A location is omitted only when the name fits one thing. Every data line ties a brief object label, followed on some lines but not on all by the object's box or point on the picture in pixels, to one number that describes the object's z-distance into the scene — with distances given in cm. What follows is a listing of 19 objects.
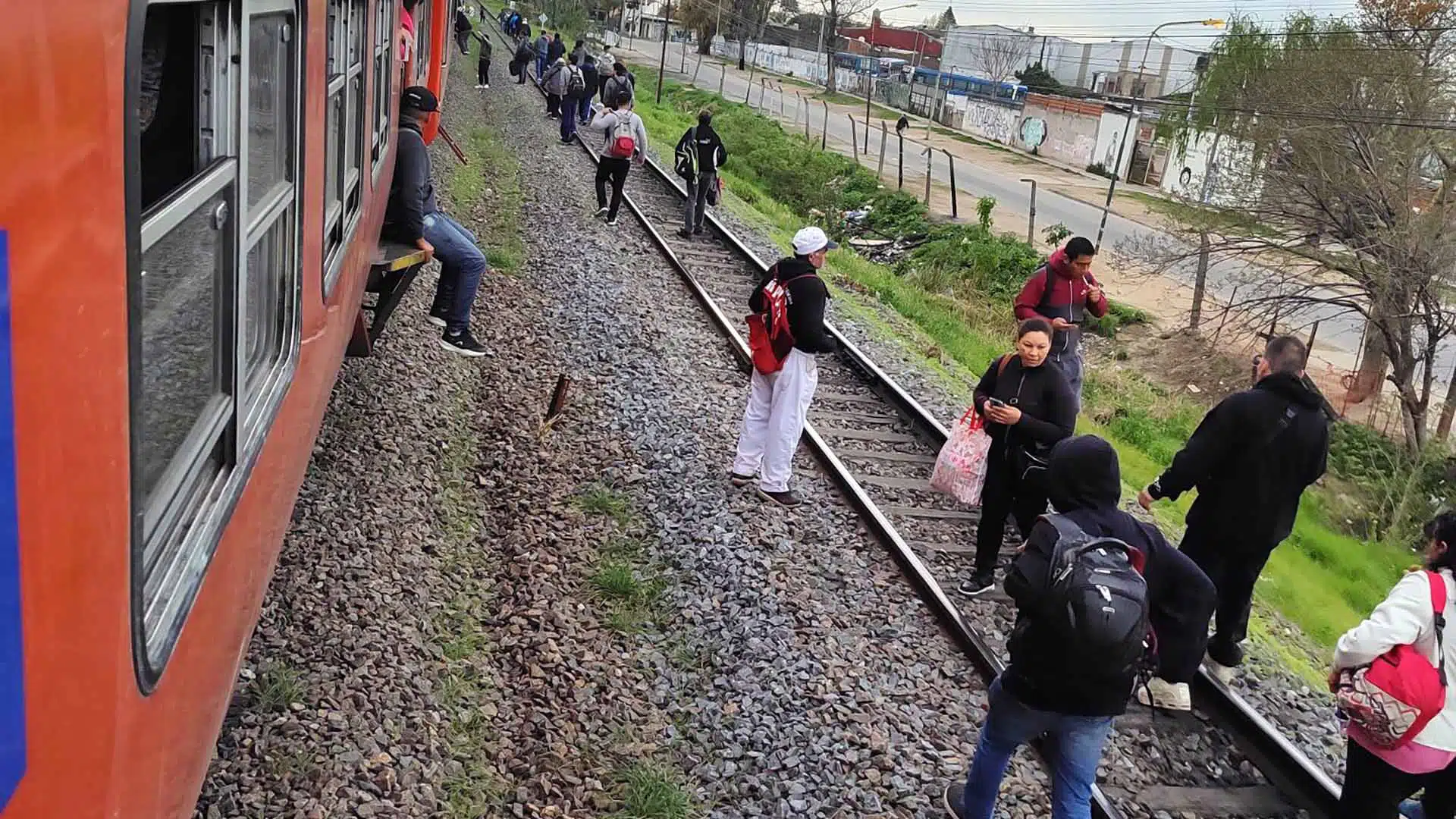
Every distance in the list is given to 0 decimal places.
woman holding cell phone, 541
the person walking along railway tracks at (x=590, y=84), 2186
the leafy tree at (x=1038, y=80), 6875
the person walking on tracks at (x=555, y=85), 2186
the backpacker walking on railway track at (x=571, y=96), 2042
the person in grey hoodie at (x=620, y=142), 1376
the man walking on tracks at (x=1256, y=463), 500
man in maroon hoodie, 675
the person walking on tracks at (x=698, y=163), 1416
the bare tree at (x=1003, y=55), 7625
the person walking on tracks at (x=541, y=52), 3041
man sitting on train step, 759
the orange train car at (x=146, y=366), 135
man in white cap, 633
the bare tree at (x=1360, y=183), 1750
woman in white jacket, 380
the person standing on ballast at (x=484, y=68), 2690
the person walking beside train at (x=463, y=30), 3098
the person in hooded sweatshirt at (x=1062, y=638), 352
